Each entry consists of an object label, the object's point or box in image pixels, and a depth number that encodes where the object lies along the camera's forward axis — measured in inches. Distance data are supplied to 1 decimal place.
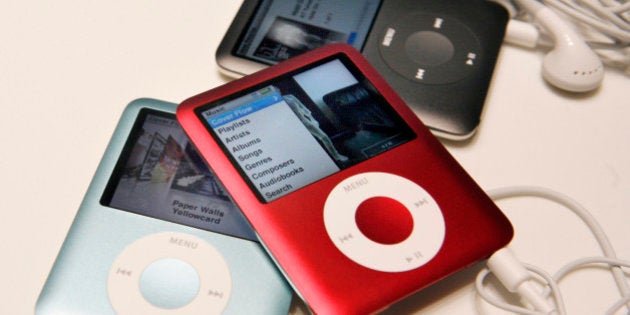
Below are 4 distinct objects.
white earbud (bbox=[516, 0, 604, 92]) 13.7
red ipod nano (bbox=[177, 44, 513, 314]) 11.7
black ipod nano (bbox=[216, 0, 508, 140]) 13.5
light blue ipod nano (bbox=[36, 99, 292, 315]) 12.0
